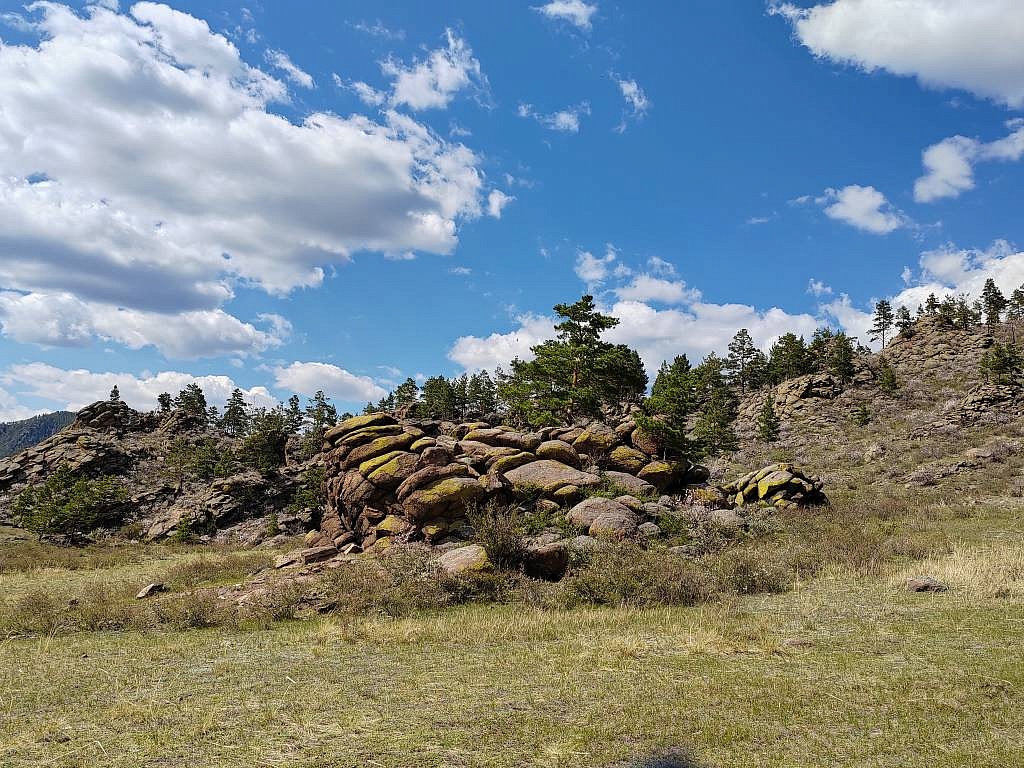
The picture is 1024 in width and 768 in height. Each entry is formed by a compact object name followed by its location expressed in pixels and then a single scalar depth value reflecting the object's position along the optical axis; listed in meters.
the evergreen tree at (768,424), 72.94
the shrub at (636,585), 14.82
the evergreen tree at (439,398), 89.94
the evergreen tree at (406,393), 106.13
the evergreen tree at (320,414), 89.25
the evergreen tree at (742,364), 117.12
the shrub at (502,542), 17.84
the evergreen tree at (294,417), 93.94
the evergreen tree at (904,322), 118.35
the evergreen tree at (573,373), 41.41
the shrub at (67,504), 51.38
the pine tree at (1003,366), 66.06
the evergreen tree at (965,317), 111.38
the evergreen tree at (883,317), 126.69
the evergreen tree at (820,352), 103.62
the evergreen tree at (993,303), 110.25
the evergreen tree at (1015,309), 110.43
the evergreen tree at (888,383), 79.62
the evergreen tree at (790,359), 101.50
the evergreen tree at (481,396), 95.59
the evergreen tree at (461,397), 94.00
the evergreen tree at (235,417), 114.06
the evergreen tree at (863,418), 68.56
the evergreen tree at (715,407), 58.35
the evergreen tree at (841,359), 91.94
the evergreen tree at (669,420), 33.00
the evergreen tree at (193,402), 108.44
